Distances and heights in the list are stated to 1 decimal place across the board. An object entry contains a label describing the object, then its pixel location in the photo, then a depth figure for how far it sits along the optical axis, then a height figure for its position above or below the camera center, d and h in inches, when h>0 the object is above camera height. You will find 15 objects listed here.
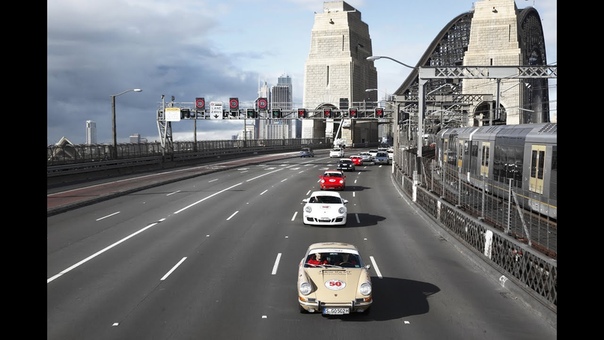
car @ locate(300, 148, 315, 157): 3698.8 -56.5
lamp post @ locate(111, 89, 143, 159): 1956.2 +94.6
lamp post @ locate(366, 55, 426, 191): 1305.4 +62.1
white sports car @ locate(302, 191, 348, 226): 946.7 -114.2
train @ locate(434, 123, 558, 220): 744.3 -22.8
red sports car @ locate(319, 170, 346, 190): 1565.0 -101.3
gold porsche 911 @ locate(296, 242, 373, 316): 449.7 -113.9
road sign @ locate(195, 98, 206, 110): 3189.0 +226.3
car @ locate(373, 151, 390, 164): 2886.3 -68.6
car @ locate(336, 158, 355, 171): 2302.3 -82.7
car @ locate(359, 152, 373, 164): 2933.1 -69.4
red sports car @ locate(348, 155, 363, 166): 2731.3 -79.0
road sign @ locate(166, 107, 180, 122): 2972.4 +155.1
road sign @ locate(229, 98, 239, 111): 3238.2 +225.5
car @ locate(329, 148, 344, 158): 3407.2 -55.2
